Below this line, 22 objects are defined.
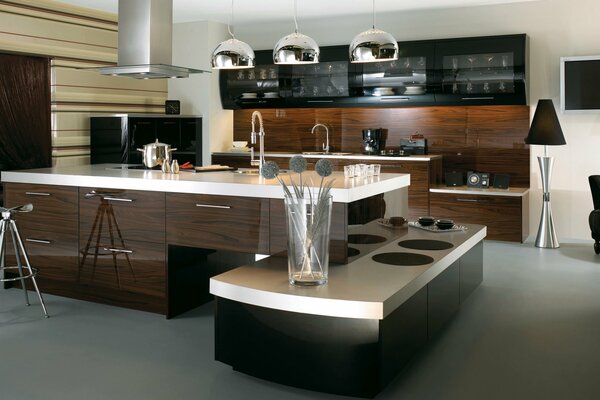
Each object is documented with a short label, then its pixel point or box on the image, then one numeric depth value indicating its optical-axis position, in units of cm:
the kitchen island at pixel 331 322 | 324
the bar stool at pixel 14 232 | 474
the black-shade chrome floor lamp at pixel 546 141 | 719
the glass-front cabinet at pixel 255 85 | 902
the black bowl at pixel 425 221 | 533
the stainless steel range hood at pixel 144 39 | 577
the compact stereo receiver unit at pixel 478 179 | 785
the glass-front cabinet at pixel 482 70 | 754
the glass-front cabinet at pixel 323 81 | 856
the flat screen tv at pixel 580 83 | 728
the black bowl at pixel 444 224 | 530
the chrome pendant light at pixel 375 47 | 498
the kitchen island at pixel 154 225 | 426
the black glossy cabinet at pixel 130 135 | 802
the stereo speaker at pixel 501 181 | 775
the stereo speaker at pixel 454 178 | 802
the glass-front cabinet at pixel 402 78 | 806
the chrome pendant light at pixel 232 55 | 524
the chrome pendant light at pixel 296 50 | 509
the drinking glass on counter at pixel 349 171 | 454
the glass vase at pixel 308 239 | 350
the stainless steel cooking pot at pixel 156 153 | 519
